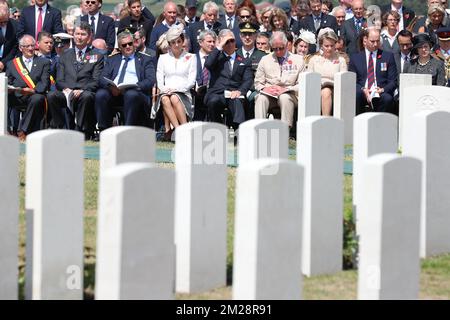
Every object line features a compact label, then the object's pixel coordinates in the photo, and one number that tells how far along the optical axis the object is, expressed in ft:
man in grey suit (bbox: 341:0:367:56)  60.44
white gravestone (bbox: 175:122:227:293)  26.45
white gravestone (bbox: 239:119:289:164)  28.25
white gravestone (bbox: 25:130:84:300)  24.44
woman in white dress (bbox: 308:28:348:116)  54.90
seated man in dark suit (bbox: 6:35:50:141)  55.57
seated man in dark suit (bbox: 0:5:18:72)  58.49
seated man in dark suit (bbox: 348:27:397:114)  55.83
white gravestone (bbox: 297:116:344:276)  28.48
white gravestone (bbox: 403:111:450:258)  31.58
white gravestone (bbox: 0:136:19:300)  24.98
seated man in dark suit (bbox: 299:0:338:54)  61.67
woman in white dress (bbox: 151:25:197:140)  54.54
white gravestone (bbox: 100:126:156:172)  25.96
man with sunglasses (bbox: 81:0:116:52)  60.03
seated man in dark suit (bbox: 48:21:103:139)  54.70
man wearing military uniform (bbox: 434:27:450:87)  56.39
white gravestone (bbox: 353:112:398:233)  31.12
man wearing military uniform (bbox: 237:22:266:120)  55.47
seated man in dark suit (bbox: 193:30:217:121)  56.03
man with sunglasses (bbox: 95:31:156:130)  54.39
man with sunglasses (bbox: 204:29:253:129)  55.01
